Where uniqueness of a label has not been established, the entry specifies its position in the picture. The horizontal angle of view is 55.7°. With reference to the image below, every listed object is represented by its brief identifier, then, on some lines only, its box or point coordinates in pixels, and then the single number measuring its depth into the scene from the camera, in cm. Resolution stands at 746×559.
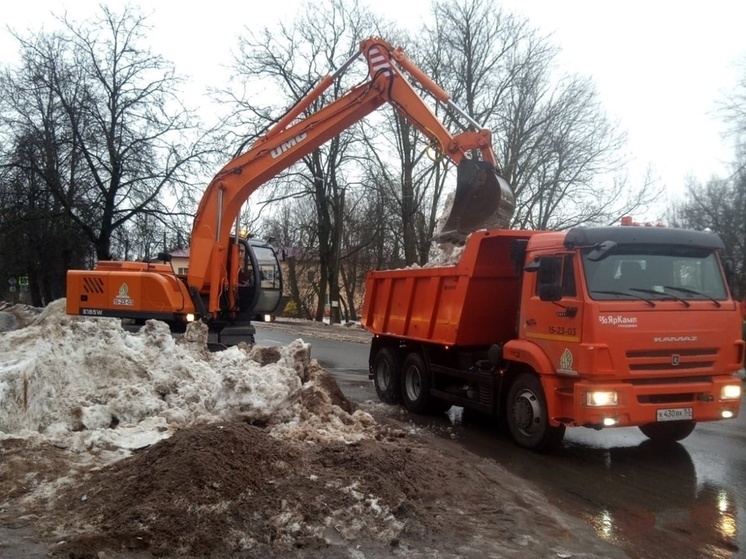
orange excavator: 1159
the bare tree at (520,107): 3128
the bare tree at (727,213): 2478
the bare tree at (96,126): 2858
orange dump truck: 707
